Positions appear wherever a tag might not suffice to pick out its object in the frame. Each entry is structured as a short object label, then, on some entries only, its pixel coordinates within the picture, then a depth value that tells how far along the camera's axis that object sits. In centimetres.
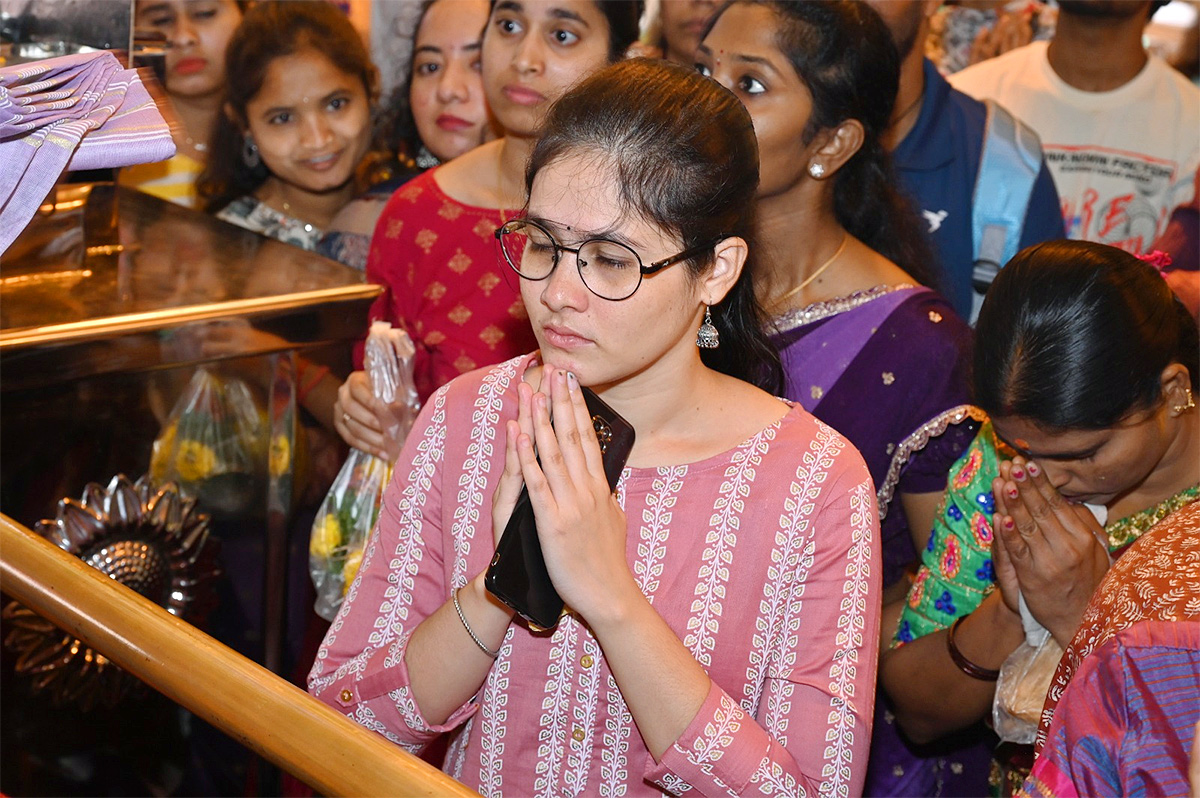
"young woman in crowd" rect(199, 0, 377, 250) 276
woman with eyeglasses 117
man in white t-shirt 286
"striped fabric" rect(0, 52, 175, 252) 114
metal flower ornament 191
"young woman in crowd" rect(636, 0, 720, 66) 262
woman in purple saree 183
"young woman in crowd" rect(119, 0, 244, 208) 289
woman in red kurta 216
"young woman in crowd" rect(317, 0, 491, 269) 269
